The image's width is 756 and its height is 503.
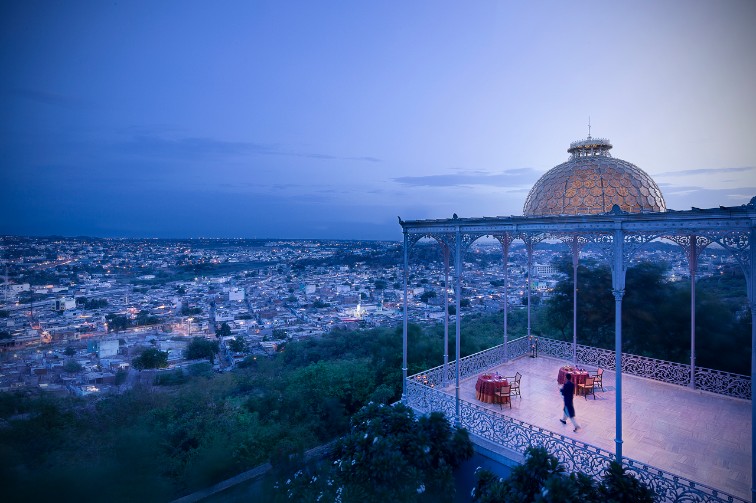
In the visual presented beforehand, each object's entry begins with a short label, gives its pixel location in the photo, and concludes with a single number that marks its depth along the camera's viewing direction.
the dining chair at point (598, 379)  9.00
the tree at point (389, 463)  5.64
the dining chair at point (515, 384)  8.45
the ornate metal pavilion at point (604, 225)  4.98
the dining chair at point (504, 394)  8.05
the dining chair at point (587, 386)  8.75
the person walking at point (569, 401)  6.98
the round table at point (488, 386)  8.21
